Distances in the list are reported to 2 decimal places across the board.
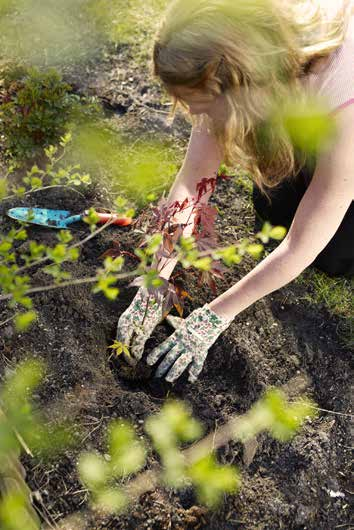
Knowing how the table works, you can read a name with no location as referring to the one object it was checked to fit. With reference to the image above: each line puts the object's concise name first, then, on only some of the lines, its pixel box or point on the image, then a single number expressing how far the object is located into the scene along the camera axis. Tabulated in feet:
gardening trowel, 8.00
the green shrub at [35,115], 8.63
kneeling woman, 4.96
